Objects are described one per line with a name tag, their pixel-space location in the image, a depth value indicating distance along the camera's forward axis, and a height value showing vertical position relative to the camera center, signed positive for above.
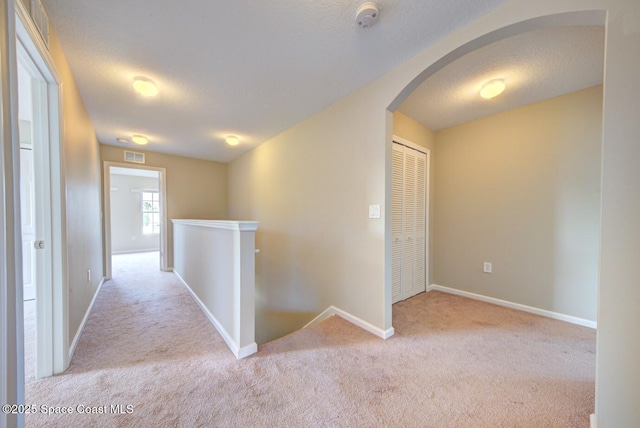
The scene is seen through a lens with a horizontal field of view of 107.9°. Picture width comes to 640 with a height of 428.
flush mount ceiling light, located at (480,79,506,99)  2.08 +1.11
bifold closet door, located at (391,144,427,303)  2.76 -0.15
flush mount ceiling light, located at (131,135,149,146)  3.59 +1.13
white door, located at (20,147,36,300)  2.88 -0.15
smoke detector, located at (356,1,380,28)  1.35 +1.18
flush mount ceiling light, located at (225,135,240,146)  3.60 +1.12
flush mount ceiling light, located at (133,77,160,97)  2.08 +1.14
